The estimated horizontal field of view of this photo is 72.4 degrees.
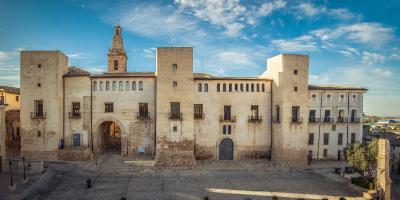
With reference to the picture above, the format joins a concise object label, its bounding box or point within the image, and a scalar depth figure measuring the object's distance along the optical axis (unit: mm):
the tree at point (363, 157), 25625
